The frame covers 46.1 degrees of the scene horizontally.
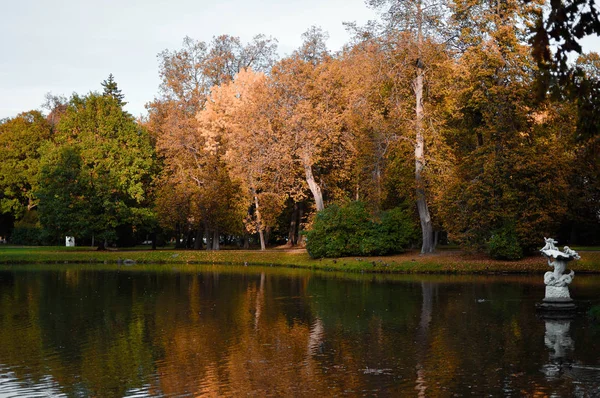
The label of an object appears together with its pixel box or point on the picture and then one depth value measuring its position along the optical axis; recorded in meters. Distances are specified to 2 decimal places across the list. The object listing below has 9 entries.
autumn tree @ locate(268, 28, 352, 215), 47.78
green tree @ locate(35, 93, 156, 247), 56.19
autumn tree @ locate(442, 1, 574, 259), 37.78
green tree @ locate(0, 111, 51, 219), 65.94
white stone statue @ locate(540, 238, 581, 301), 20.61
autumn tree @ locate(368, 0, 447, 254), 40.59
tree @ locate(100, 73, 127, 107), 70.19
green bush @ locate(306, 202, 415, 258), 43.69
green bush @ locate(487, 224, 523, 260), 37.84
